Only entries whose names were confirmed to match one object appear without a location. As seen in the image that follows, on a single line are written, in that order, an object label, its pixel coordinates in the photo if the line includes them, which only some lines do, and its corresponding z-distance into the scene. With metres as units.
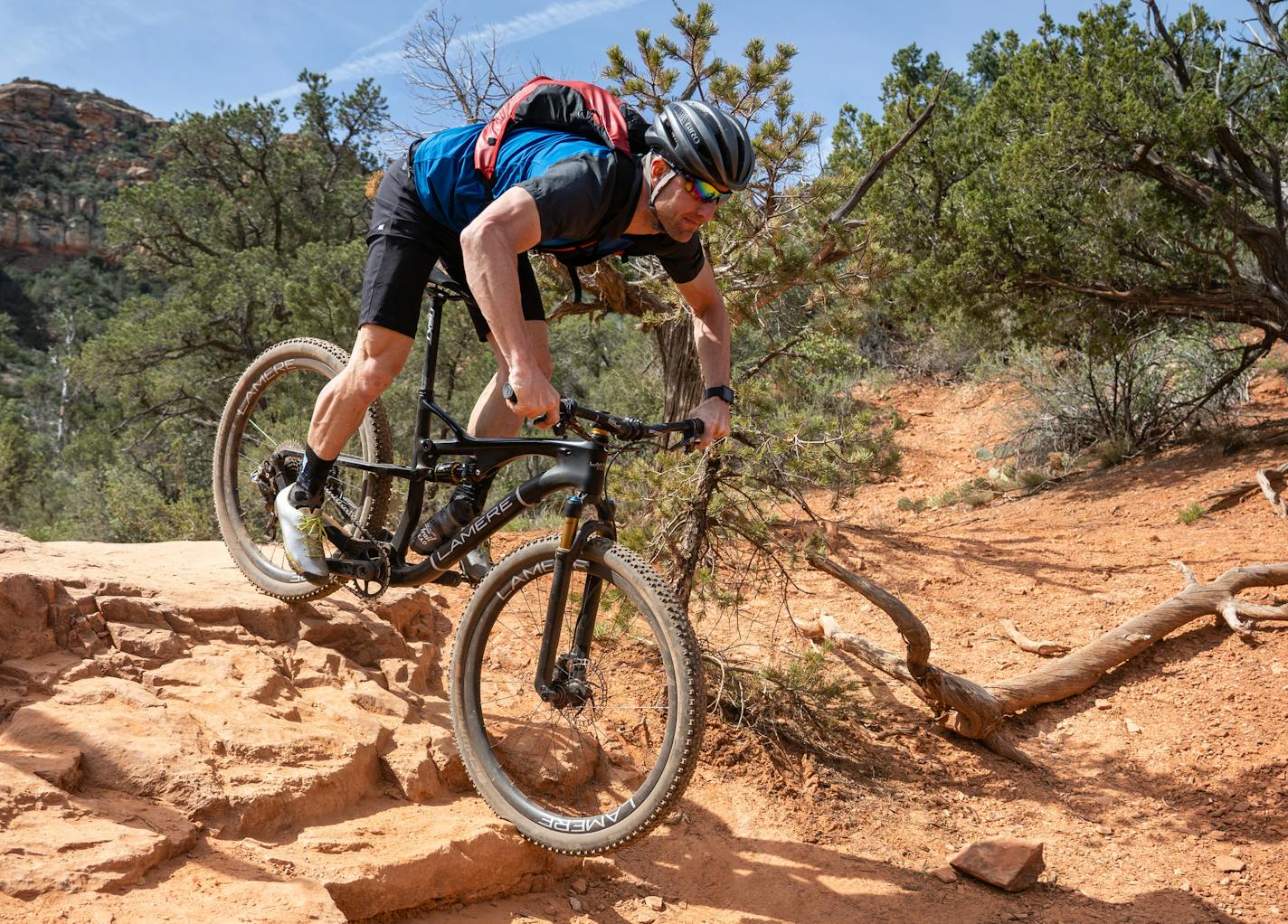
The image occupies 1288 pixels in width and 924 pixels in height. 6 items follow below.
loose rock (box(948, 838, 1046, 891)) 3.29
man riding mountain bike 2.47
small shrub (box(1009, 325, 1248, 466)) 10.31
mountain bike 2.59
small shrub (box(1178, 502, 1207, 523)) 7.65
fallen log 4.40
